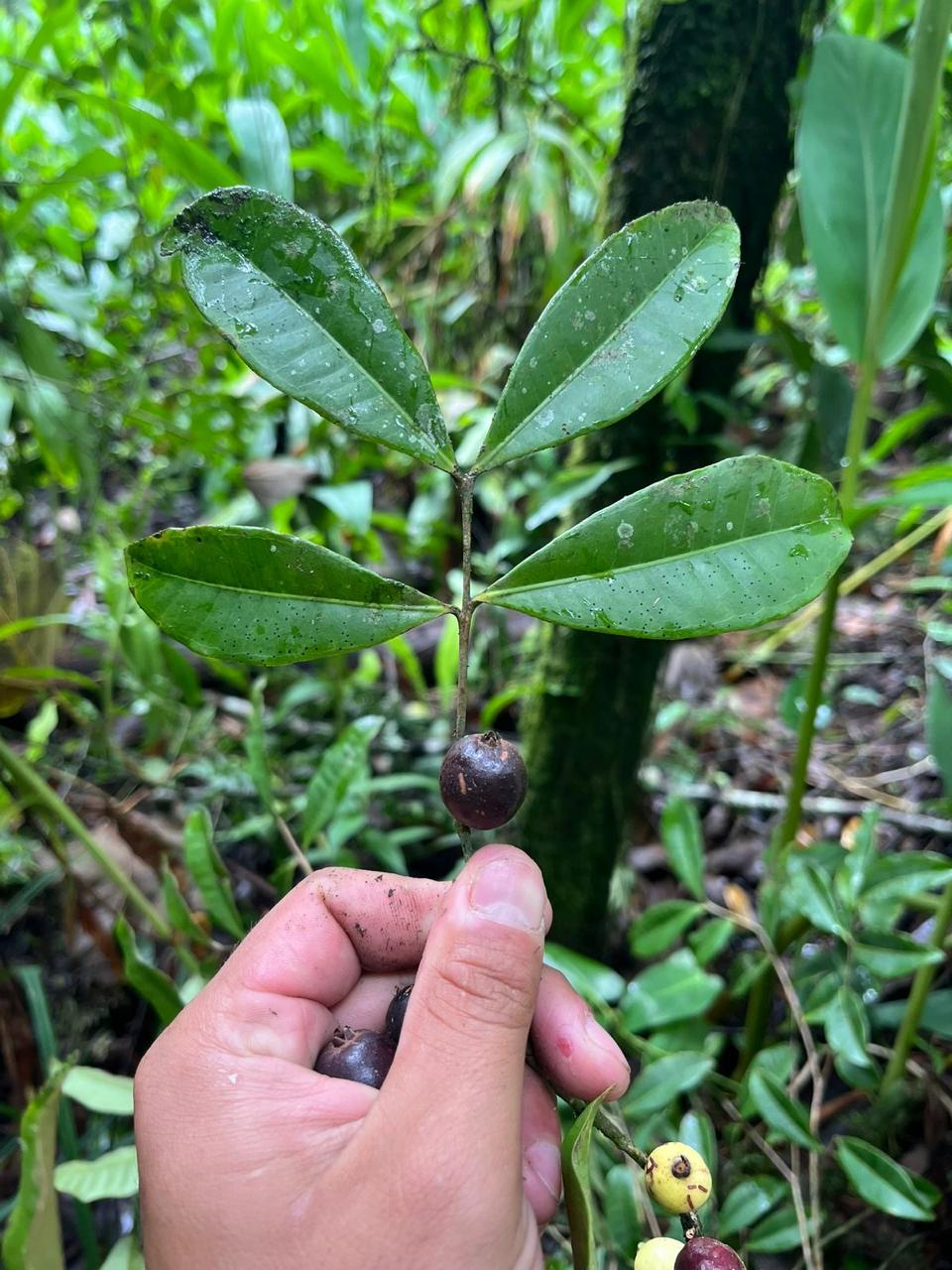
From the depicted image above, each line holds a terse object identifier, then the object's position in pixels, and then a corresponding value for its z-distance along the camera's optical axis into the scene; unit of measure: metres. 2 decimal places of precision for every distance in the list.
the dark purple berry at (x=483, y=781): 0.15
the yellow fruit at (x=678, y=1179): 0.17
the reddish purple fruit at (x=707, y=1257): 0.15
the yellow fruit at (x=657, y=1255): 0.17
